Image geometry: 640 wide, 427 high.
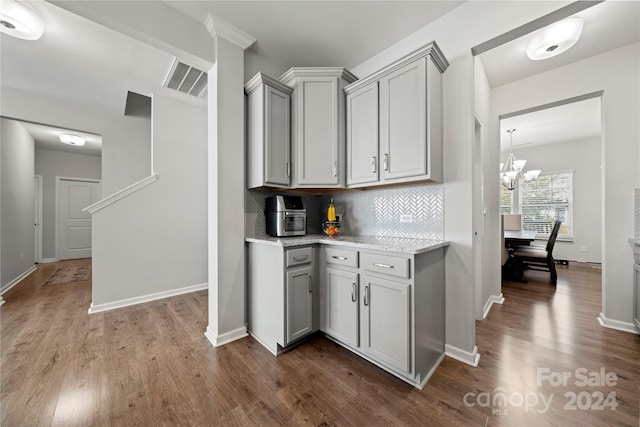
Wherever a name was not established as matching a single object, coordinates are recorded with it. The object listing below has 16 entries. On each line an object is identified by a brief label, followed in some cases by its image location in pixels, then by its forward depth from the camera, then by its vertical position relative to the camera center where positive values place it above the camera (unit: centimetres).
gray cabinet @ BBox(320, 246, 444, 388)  157 -70
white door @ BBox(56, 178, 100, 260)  573 -9
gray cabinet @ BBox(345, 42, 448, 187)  181 +77
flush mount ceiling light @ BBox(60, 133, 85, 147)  428 +139
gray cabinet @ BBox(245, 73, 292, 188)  218 +78
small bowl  246 -15
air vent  277 +172
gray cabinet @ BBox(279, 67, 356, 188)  226 +85
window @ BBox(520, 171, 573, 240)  580 +25
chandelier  485 +90
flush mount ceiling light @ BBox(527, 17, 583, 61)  197 +152
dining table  415 -46
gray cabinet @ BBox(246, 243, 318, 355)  193 -70
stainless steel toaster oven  232 -2
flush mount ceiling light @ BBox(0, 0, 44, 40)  180 +156
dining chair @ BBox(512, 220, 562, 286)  385 -74
